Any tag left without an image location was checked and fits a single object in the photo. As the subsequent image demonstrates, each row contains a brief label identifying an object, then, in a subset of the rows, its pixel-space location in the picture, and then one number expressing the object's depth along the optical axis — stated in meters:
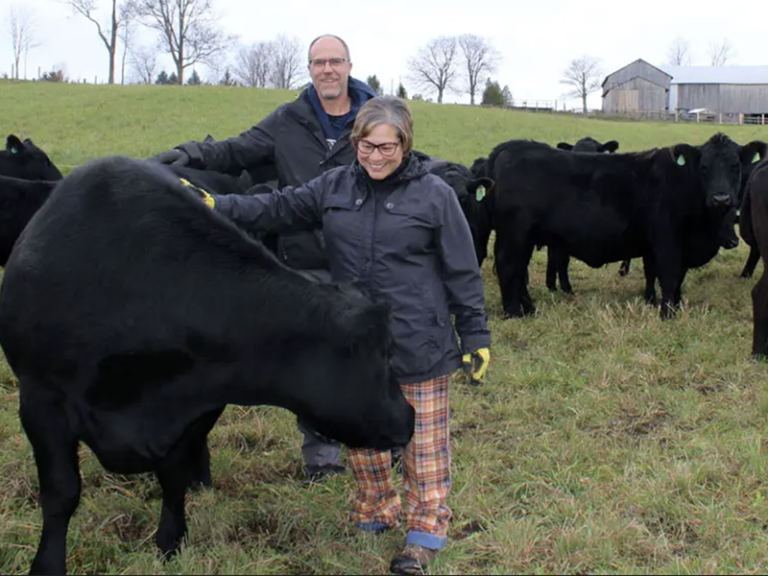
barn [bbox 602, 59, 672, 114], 71.75
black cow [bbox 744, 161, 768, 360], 6.66
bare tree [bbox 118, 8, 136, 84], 65.94
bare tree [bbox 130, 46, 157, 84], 83.81
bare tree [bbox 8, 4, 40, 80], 87.44
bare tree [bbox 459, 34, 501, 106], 91.62
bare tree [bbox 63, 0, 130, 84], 64.56
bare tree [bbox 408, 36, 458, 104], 90.88
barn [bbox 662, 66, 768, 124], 66.94
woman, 3.35
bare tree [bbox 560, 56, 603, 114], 88.12
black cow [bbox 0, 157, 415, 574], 2.87
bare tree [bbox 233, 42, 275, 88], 86.44
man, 4.29
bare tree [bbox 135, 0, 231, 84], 65.62
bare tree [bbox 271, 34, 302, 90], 86.06
